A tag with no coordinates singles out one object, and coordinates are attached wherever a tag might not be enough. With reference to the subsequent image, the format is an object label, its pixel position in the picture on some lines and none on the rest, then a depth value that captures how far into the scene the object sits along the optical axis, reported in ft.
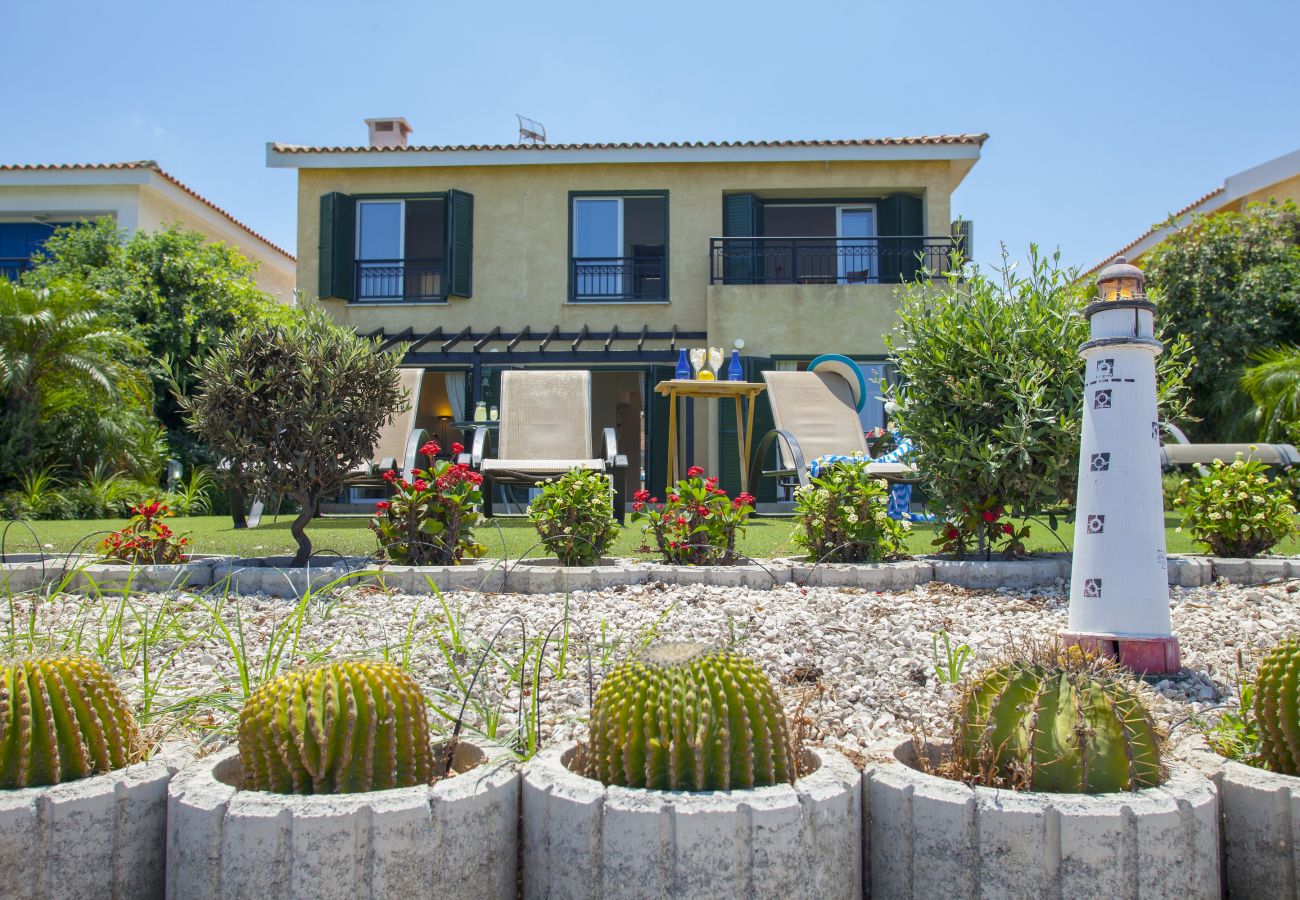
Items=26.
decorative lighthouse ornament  8.62
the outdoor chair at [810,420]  27.76
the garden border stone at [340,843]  4.36
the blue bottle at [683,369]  32.94
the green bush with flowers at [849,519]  14.47
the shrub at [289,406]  13.73
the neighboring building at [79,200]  50.98
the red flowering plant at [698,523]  14.29
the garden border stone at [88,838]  4.57
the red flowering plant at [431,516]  13.98
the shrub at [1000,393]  14.85
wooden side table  30.14
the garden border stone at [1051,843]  4.40
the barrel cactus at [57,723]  4.84
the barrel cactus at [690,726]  4.63
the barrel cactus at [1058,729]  4.77
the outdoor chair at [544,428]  24.63
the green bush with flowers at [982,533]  15.28
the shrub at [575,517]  14.11
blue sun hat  30.86
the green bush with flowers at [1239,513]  14.76
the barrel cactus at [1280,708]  5.04
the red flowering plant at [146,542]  14.15
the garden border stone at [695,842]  4.34
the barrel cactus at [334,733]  4.71
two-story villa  43.09
